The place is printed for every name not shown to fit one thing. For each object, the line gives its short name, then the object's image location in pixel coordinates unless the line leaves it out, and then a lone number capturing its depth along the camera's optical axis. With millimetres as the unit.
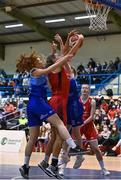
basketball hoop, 13010
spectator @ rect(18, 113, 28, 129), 19941
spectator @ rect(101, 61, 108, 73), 26088
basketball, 7614
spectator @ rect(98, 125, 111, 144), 16506
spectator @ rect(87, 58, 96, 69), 27312
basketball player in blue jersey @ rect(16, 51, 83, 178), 7184
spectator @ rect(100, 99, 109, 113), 19397
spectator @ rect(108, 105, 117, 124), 18556
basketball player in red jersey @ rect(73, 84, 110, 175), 9023
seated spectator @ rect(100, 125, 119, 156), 16219
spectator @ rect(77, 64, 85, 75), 26522
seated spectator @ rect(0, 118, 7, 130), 20078
